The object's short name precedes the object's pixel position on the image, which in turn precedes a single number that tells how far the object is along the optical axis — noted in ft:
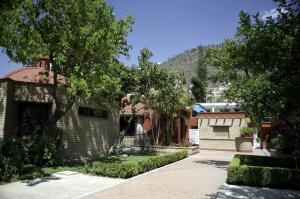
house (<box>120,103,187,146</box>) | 77.16
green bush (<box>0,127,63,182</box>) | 28.55
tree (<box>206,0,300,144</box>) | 21.96
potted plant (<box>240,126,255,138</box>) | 73.84
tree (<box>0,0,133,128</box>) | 34.50
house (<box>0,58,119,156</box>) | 38.54
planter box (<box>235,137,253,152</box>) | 73.81
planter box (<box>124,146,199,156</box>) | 63.65
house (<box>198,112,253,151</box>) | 77.47
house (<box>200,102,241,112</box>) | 107.13
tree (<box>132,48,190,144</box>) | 59.00
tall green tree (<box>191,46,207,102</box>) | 143.76
